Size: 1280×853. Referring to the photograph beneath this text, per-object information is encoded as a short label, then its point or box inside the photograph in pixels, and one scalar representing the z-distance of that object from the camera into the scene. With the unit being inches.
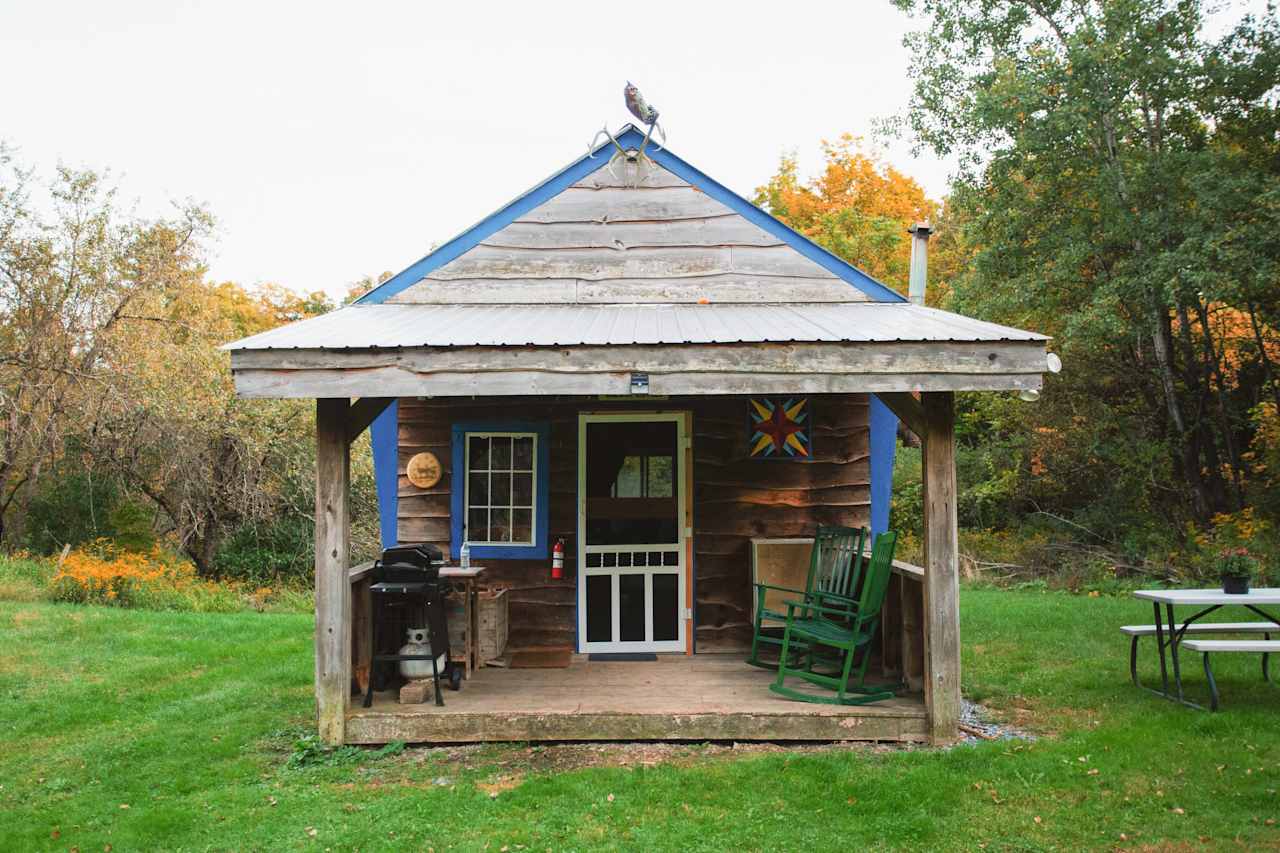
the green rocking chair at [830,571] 249.3
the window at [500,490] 298.0
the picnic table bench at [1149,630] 250.4
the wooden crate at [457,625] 255.3
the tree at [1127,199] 478.3
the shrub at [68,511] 623.5
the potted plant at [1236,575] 237.8
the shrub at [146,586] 479.2
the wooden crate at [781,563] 288.2
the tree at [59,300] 560.4
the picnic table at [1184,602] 230.2
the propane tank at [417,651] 239.0
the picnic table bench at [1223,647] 222.8
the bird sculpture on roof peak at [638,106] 293.9
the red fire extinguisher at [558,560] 293.1
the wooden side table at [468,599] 255.0
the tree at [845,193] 1002.7
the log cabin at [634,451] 259.6
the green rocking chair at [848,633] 226.1
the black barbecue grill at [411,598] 231.0
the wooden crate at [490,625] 278.2
